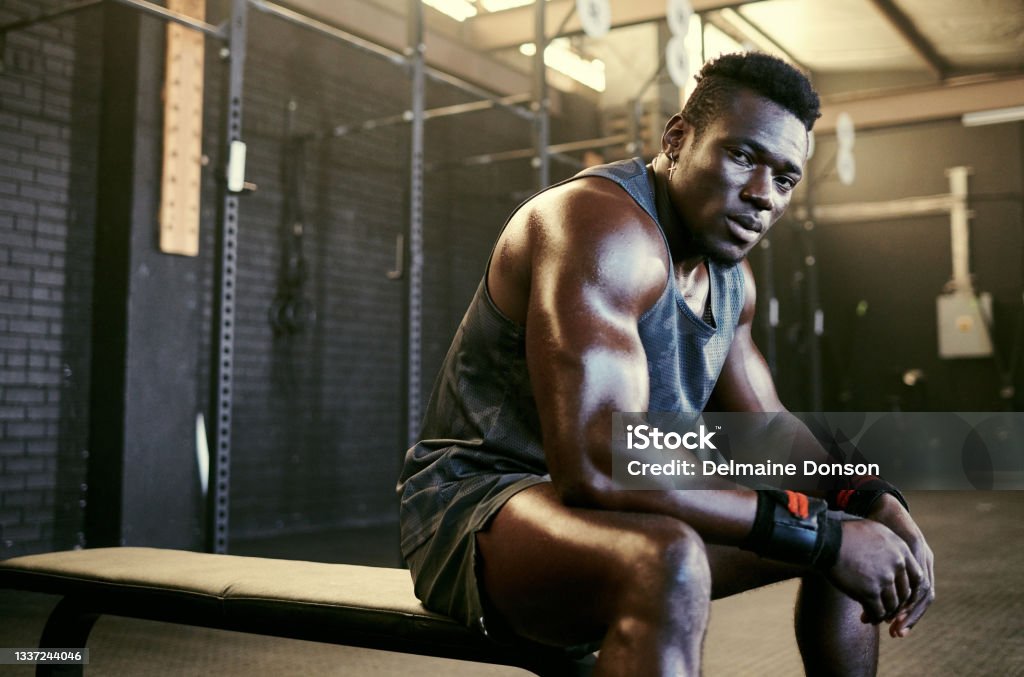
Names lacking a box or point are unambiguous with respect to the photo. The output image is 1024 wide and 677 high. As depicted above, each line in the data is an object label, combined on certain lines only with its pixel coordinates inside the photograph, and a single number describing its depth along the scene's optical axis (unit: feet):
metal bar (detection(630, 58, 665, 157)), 23.83
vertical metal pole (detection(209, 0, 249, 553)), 10.82
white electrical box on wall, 29.84
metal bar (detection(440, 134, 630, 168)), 20.51
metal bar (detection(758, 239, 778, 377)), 28.50
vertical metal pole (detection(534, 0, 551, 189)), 16.87
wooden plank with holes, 14.05
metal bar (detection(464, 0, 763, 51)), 21.74
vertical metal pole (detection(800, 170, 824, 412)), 30.86
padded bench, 4.29
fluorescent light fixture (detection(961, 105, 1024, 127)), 27.20
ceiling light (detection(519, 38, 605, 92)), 26.29
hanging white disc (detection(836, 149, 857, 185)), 28.73
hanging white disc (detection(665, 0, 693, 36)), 19.28
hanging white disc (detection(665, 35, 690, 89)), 19.69
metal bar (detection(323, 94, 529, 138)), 17.11
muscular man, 3.61
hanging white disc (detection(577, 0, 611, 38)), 18.00
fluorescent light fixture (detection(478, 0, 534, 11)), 24.34
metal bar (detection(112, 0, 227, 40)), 11.39
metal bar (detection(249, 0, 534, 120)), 12.41
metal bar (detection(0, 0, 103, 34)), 12.28
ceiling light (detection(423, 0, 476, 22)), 23.30
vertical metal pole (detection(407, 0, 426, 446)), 13.55
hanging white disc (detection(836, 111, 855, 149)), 27.96
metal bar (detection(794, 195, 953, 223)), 31.76
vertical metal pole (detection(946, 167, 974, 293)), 30.78
